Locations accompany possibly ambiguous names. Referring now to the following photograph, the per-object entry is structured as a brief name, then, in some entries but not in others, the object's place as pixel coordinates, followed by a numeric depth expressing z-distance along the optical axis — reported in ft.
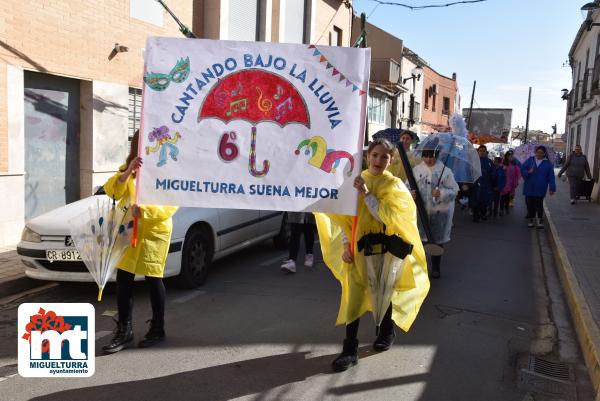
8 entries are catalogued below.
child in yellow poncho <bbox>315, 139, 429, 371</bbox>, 12.51
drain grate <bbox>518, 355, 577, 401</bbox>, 12.77
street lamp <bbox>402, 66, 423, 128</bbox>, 112.06
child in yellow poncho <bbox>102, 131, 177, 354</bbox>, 13.26
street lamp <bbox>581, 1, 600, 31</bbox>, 41.47
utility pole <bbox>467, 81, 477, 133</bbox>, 131.25
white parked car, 18.10
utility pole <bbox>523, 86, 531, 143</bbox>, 147.38
